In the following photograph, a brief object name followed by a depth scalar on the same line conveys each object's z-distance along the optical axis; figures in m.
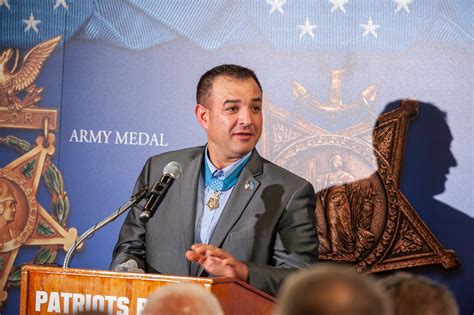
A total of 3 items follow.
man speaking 7.40
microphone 5.96
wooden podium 5.17
